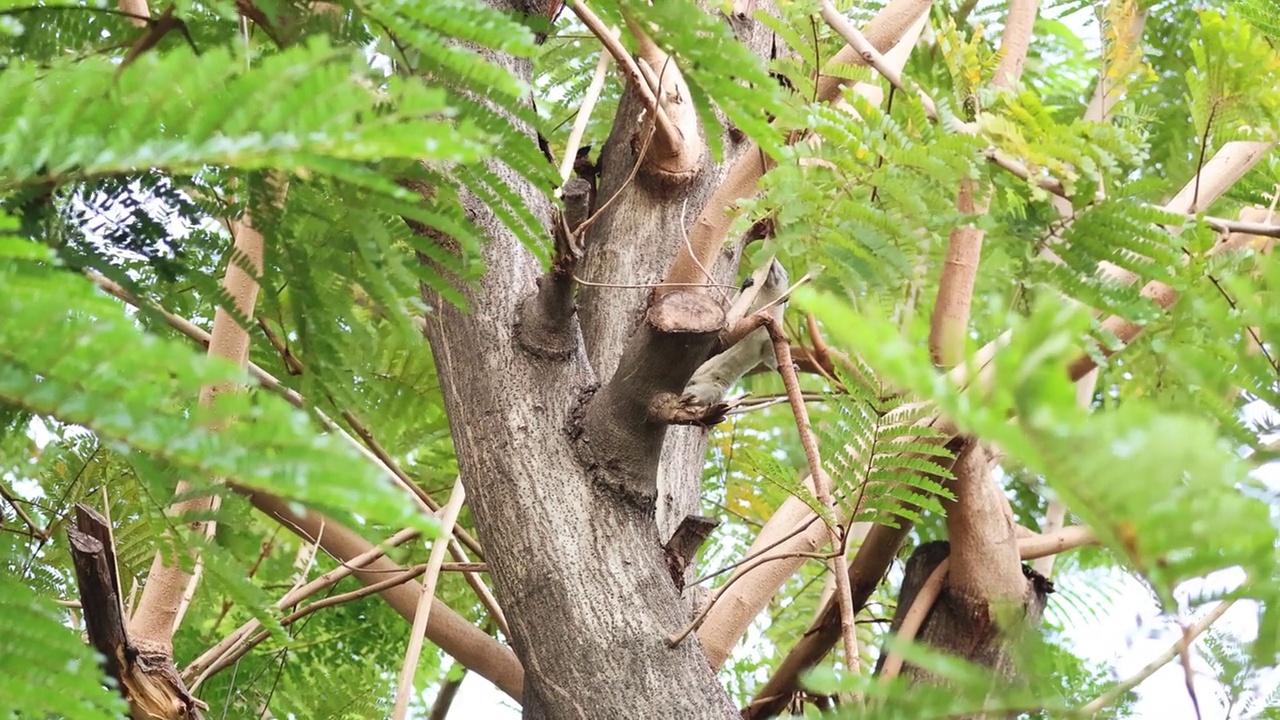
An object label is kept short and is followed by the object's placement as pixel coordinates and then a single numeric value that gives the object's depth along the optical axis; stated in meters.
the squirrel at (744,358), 12.45
